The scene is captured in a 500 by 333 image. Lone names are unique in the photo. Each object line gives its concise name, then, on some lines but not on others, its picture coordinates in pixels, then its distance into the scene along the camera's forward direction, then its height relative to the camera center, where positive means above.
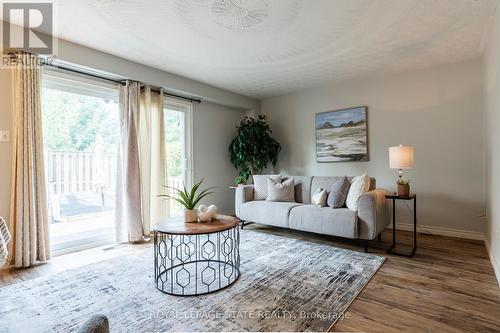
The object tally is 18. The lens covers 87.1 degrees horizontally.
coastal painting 4.40 +0.54
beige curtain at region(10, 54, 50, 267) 2.69 -0.01
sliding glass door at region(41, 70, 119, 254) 3.14 +0.17
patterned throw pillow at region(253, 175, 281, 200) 4.30 -0.30
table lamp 3.03 +0.06
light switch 2.70 +0.38
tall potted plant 5.02 +0.38
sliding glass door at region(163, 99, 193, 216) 4.33 +0.42
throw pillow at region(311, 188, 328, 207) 3.61 -0.43
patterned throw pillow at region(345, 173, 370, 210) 3.24 -0.30
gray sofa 3.03 -0.61
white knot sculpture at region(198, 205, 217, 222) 2.43 -0.41
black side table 2.96 -0.94
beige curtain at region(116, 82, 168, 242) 3.53 +0.09
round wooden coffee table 2.16 -0.99
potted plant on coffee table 2.44 -0.35
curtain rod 3.13 +1.23
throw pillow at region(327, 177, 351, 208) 3.46 -0.36
